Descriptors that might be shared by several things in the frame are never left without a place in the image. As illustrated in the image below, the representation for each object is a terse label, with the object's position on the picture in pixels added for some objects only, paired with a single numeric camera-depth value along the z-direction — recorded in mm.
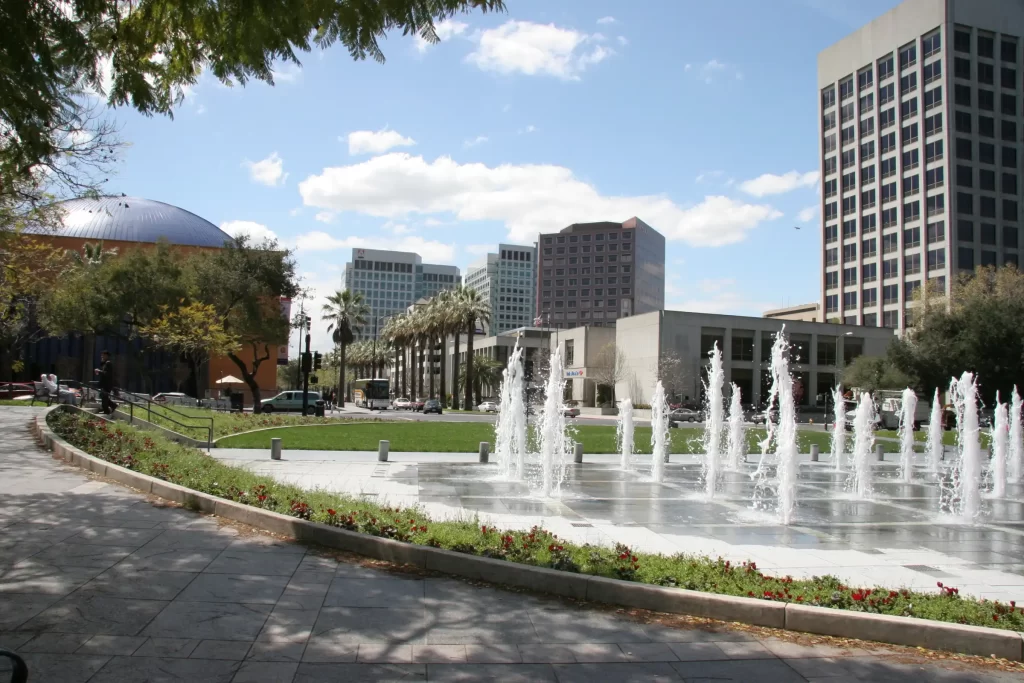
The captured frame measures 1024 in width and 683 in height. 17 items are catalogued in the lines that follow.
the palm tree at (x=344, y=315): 75062
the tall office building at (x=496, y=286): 196500
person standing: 19109
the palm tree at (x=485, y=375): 95375
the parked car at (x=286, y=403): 47594
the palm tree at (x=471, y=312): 67875
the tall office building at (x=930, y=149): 75375
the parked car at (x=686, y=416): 56531
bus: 75562
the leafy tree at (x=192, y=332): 44844
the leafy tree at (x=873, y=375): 51031
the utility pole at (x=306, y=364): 35406
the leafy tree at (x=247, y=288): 47656
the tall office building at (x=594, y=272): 160125
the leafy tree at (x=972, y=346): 39594
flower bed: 6082
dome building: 60812
